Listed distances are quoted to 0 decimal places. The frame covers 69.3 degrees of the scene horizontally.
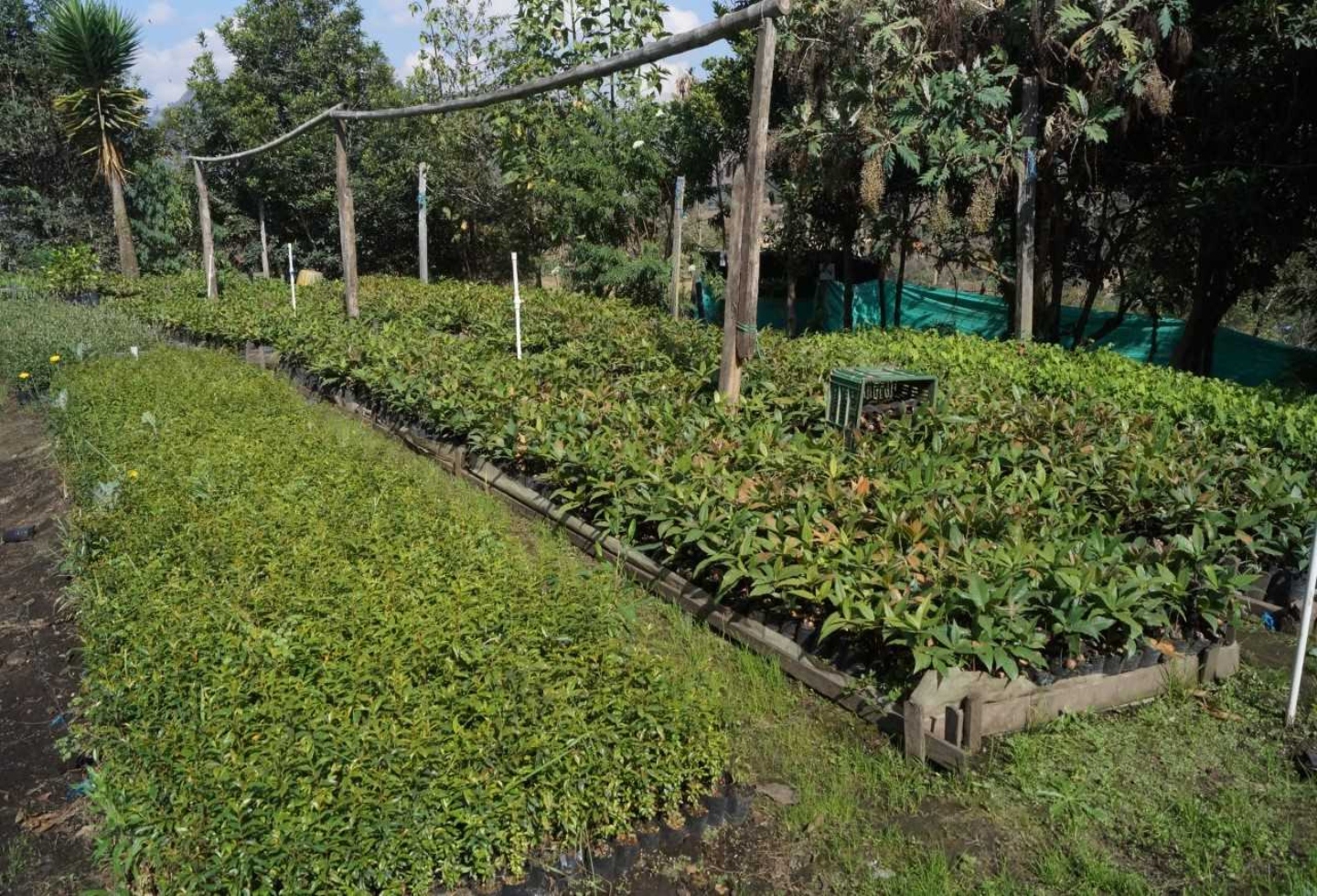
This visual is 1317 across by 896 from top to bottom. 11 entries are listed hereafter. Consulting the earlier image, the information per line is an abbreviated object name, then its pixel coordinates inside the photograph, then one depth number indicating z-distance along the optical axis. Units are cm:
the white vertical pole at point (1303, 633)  373
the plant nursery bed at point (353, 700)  262
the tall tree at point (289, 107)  2416
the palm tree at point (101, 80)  1980
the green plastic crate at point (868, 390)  629
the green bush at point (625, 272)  1675
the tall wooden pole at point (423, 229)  1664
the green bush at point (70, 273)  1906
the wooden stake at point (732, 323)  711
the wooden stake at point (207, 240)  1714
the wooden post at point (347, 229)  1345
